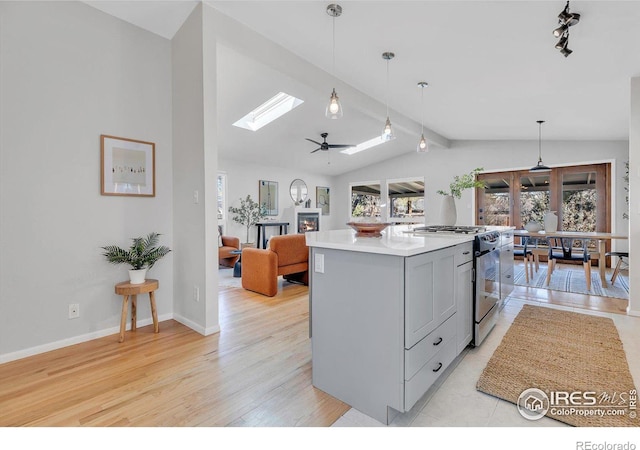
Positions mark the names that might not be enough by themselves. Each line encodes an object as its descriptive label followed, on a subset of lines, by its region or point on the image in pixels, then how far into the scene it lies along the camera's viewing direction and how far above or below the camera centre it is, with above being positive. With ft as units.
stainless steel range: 7.46 -1.36
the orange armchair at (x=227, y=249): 19.12 -1.68
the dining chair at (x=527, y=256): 15.29 -1.74
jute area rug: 5.31 -3.19
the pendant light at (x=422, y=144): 12.02 +3.01
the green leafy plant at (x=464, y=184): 9.58 +1.17
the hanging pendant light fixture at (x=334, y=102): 8.20 +3.18
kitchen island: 4.88 -1.65
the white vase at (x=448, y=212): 9.92 +0.31
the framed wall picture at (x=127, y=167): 8.65 +1.62
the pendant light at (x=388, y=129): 10.02 +3.00
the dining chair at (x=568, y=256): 13.29 -1.54
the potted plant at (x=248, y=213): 23.02 +0.72
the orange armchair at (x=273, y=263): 12.55 -1.71
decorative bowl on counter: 6.88 -0.14
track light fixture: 6.48 +4.19
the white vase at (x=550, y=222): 14.57 -0.02
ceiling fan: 18.71 +4.63
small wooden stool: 8.31 -1.98
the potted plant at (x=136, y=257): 8.54 -0.96
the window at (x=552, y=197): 19.36 +1.67
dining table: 12.91 -0.63
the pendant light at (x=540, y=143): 16.10 +5.06
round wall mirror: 27.43 +2.79
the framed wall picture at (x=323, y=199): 30.19 +2.31
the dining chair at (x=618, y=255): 13.62 -1.52
